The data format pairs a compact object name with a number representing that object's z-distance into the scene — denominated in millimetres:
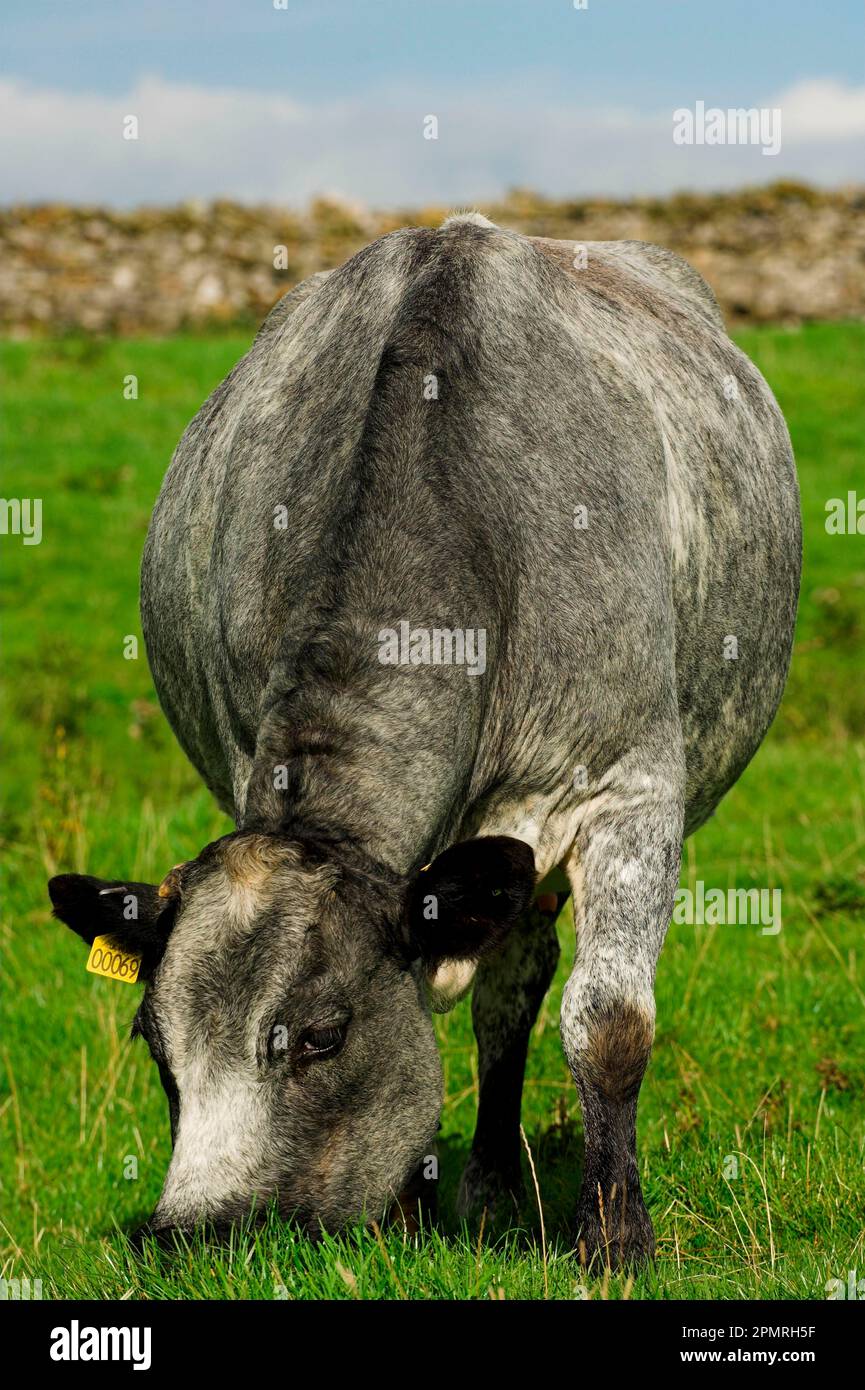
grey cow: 4039
